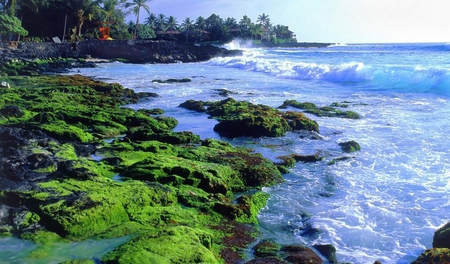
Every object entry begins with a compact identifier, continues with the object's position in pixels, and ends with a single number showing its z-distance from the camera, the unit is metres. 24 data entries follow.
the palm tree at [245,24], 106.44
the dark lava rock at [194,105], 18.22
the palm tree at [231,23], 105.19
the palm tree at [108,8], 56.60
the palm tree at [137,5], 70.18
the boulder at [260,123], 13.60
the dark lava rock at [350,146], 11.89
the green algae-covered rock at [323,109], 17.12
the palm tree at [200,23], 100.06
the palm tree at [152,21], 102.81
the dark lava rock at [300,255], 5.77
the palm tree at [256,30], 107.38
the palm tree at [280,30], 127.30
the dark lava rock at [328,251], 6.00
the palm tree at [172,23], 100.66
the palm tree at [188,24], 100.06
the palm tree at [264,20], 122.88
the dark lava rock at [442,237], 5.83
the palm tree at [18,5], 40.78
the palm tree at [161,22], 101.63
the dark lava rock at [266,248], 5.98
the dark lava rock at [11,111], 13.26
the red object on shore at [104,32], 59.86
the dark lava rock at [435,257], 4.98
